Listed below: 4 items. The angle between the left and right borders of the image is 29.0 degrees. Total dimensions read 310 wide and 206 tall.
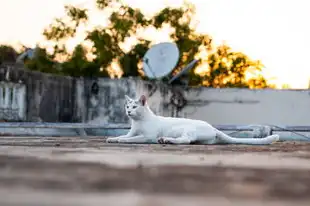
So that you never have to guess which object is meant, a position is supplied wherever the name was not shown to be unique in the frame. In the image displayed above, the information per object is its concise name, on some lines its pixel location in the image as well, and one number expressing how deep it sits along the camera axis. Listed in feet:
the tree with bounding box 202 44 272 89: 81.15
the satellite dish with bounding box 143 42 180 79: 51.24
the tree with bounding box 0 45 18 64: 77.71
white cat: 17.04
